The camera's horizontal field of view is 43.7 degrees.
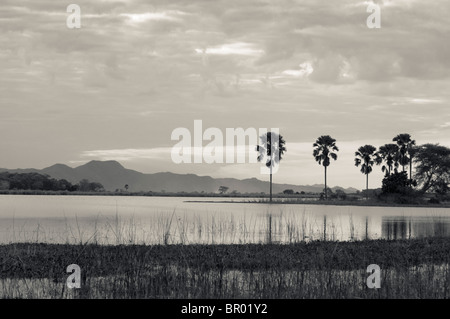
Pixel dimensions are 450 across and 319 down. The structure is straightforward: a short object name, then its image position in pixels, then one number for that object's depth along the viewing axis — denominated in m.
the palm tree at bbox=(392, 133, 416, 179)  105.81
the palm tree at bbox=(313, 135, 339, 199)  109.62
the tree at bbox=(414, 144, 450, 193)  109.44
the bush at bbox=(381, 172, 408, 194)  97.56
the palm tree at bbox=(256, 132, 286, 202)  110.88
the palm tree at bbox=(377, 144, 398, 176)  108.19
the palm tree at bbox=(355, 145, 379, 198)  110.78
